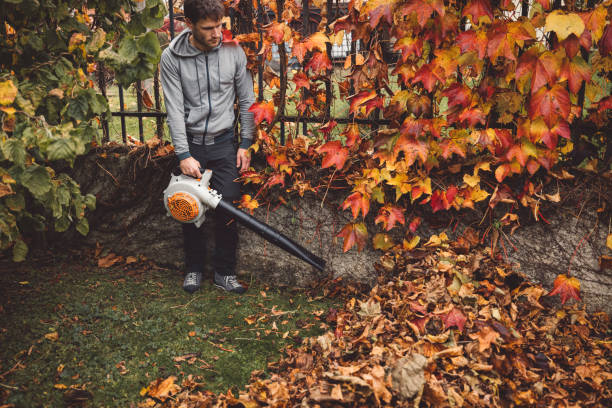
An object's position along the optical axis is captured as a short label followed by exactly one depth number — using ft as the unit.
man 8.81
